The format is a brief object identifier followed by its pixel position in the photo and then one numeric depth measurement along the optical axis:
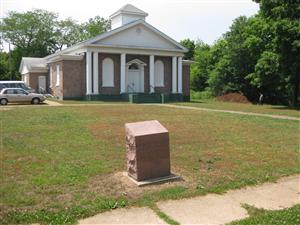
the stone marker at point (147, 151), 5.14
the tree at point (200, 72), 42.64
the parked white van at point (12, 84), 24.71
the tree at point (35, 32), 54.97
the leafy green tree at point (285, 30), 20.70
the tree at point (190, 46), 54.31
